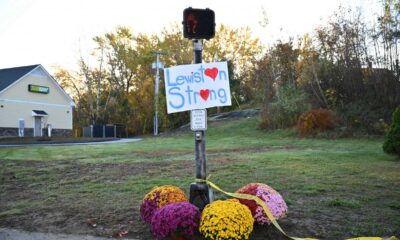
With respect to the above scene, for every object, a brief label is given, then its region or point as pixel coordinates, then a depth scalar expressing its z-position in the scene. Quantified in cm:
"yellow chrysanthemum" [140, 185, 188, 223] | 486
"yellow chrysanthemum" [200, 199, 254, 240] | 396
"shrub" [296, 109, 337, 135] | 2011
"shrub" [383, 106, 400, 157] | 1023
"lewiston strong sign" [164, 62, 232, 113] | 489
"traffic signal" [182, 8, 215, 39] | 486
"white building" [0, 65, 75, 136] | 3741
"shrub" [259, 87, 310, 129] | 2297
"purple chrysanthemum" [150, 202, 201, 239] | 417
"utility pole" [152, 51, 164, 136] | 3738
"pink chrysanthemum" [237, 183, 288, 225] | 463
